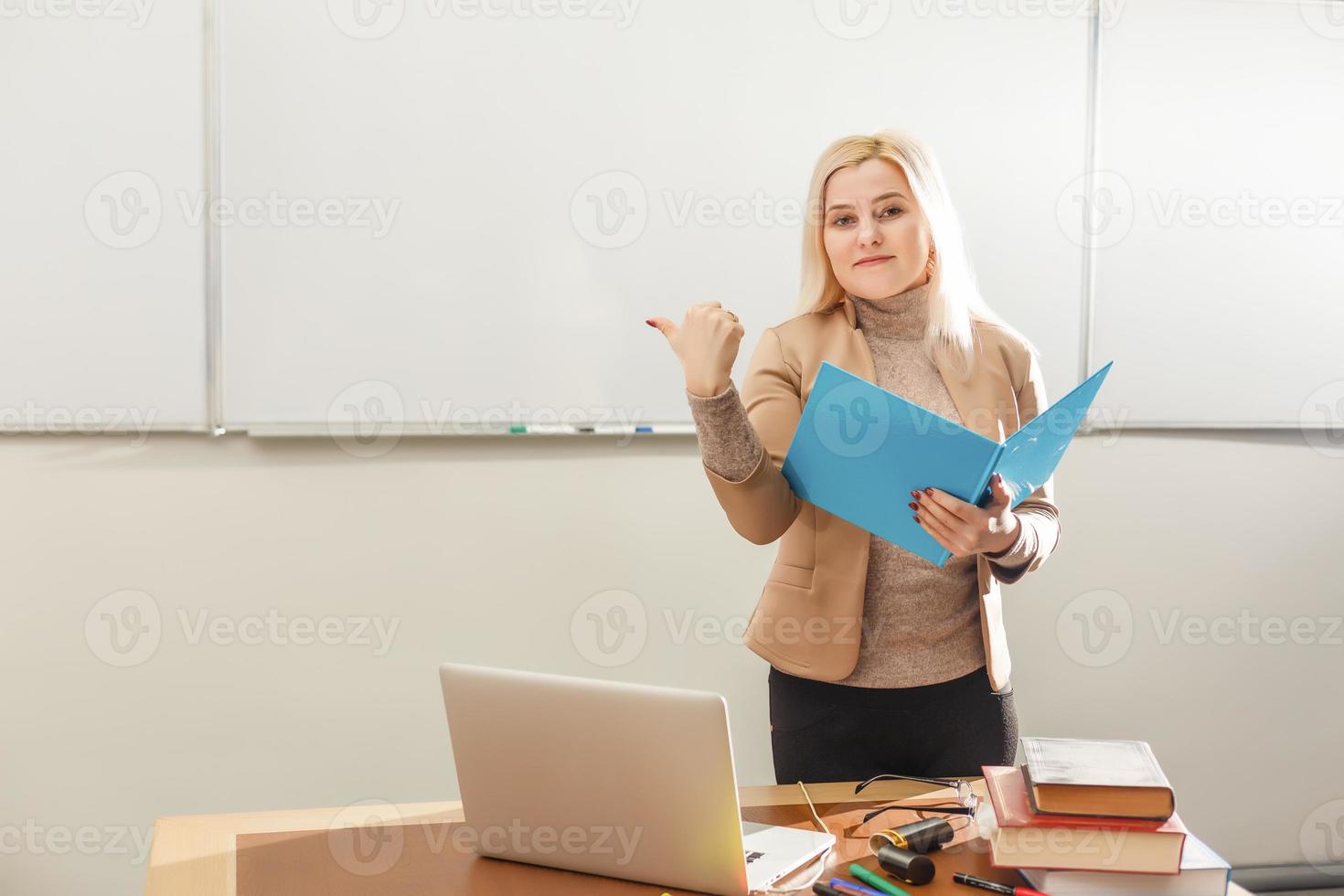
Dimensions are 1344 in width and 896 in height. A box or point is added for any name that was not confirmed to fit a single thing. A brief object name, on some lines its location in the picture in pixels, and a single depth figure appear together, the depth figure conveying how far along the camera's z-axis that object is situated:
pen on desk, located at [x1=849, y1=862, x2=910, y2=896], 1.10
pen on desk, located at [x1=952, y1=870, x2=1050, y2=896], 1.10
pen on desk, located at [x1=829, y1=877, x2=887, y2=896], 1.09
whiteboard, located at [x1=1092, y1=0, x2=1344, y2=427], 2.59
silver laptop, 1.04
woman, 1.57
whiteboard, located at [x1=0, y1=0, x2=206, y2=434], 2.17
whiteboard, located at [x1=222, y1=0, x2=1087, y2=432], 2.27
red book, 1.07
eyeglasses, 1.32
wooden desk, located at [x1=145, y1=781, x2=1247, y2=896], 1.14
